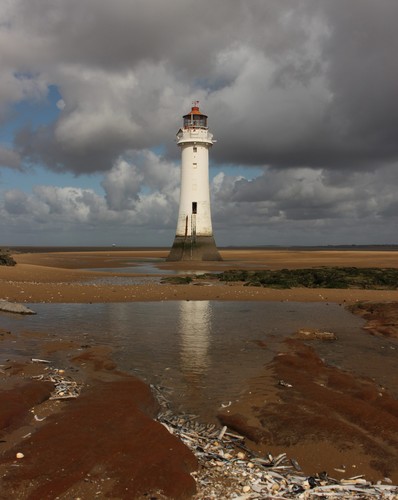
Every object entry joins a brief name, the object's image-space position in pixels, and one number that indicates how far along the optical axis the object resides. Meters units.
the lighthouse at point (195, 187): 45.25
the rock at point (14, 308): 15.05
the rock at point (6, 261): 33.39
